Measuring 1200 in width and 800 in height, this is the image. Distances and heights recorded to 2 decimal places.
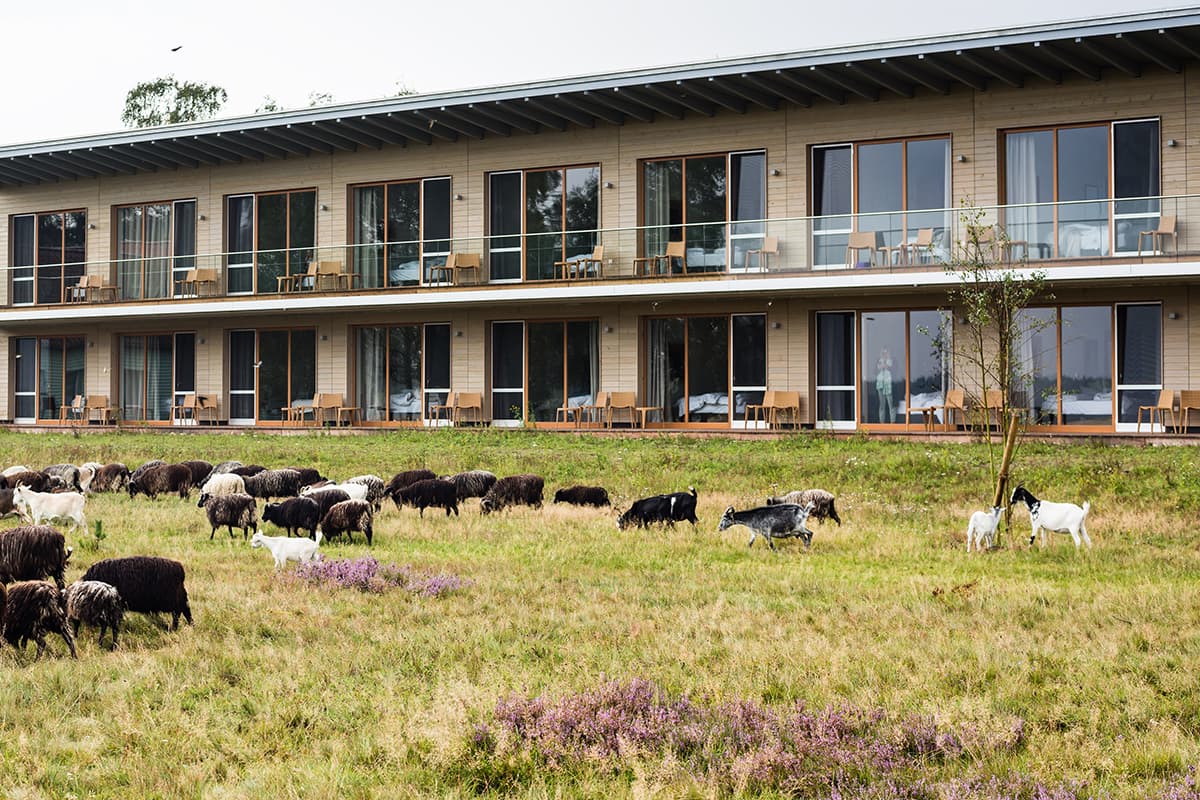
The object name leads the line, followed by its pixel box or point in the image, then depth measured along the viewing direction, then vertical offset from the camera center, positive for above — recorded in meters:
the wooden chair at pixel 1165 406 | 22.92 -0.25
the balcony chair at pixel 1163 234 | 22.17 +3.14
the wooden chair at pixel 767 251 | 25.59 +3.28
